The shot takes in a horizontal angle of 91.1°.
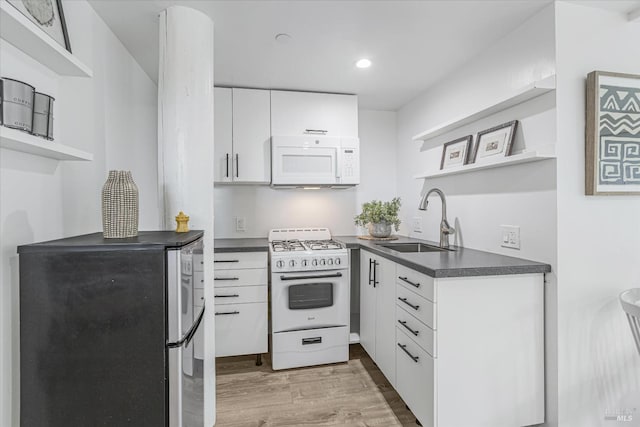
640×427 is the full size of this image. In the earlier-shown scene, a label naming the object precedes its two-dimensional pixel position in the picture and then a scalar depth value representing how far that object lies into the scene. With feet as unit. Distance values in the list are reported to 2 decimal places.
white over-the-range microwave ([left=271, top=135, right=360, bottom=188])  8.92
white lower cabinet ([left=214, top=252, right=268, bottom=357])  7.99
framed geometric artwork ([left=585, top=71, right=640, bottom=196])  5.21
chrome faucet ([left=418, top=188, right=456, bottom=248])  7.65
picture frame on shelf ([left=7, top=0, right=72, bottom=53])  3.66
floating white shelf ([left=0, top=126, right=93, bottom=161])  3.10
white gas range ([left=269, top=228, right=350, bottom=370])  7.91
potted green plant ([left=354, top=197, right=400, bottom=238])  9.42
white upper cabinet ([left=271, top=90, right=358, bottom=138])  9.19
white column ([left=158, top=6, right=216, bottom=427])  5.54
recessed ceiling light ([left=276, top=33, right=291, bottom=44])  6.32
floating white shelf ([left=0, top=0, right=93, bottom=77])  3.15
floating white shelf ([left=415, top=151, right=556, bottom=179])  5.15
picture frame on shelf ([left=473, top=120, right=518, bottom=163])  6.01
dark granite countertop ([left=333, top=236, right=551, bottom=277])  5.08
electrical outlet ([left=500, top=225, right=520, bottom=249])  5.91
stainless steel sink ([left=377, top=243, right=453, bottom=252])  8.52
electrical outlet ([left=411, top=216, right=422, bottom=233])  9.53
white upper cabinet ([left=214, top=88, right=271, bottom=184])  8.85
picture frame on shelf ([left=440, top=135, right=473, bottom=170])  7.26
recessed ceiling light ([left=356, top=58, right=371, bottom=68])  7.39
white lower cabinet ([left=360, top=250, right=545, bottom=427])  5.07
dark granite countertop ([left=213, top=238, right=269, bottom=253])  7.99
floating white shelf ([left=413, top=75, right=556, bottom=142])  5.20
